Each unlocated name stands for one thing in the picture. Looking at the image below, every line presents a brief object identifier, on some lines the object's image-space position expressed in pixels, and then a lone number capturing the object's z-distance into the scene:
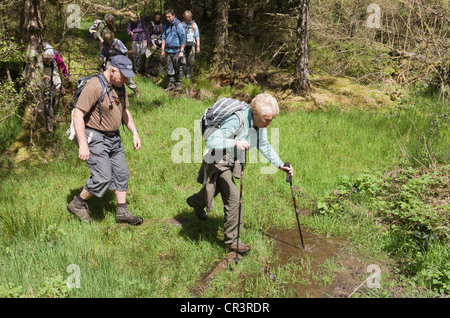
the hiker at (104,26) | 9.95
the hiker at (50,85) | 6.61
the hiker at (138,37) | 11.84
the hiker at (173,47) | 10.53
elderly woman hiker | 3.61
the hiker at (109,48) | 8.84
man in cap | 4.37
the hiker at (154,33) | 11.95
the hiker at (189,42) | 10.80
